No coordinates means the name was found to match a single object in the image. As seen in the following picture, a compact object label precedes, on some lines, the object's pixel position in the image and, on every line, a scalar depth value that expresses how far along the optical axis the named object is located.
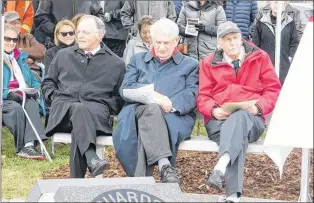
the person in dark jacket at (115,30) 13.62
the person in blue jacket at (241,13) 13.13
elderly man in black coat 8.75
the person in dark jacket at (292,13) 11.67
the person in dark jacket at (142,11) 13.02
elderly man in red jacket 8.58
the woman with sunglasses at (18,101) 10.92
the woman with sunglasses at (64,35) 11.71
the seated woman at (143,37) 11.68
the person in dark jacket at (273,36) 11.63
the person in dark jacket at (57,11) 13.20
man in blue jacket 8.40
